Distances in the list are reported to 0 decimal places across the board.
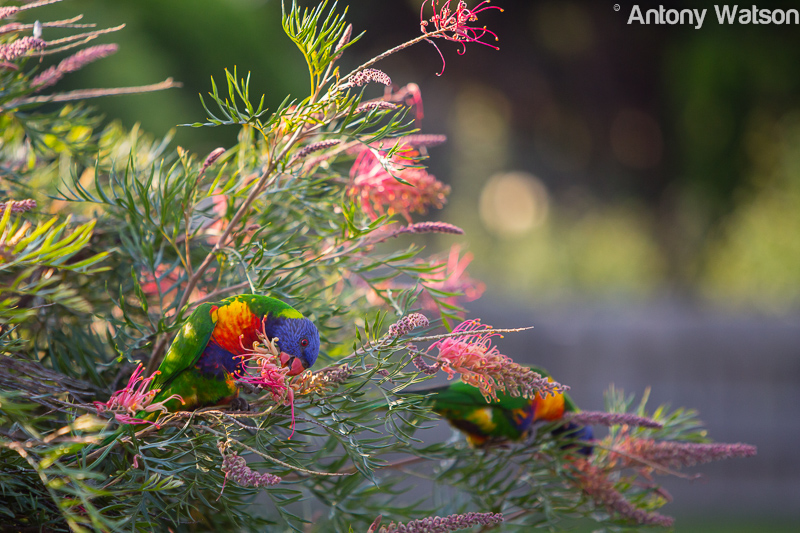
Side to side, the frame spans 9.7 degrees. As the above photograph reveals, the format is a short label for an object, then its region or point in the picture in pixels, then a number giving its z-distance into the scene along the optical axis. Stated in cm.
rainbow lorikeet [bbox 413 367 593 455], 408
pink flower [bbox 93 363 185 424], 379
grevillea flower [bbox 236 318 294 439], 382
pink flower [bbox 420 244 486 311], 404
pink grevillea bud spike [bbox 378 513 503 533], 380
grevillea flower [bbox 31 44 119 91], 395
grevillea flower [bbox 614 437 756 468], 393
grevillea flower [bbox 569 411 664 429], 392
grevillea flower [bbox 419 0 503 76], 382
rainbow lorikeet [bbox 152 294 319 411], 392
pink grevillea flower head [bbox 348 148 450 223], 394
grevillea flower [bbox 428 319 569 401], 381
